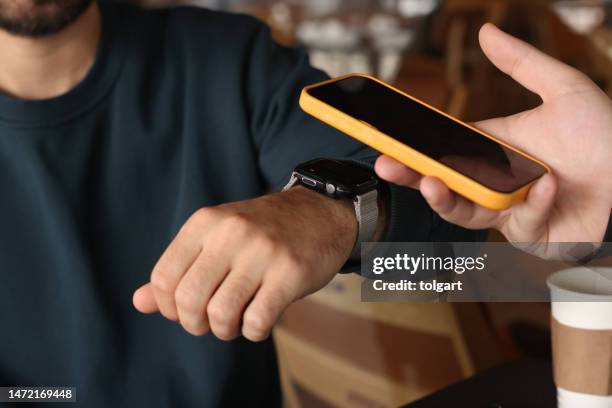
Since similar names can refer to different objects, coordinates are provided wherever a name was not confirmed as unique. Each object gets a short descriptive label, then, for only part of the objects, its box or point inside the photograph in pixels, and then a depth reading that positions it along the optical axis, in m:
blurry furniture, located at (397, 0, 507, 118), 2.11
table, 0.75
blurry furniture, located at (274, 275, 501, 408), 1.16
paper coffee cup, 0.65
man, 0.94
